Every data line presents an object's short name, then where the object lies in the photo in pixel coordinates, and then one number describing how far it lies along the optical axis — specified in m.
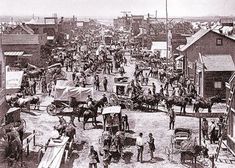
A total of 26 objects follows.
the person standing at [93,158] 19.94
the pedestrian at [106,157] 20.30
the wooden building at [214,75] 40.94
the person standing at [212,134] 25.56
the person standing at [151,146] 22.53
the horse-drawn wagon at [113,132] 22.14
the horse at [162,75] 51.22
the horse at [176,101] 33.97
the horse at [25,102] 33.28
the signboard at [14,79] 35.84
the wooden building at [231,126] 23.77
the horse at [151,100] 34.95
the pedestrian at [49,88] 41.72
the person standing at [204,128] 26.35
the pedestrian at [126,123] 28.25
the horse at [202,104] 33.23
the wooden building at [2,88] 27.14
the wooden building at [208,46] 44.74
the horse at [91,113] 28.85
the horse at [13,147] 20.56
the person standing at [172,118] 28.58
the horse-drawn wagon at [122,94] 34.97
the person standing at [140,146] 22.12
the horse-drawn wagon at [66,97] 32.62
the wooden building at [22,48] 64.38
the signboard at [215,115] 32.96
